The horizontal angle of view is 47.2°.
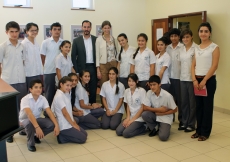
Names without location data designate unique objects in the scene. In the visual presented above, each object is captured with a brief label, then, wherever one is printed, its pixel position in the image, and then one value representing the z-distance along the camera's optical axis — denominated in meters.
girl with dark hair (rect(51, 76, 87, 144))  3.67
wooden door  6.32
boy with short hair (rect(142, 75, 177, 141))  3.80
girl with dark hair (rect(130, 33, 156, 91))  4.30
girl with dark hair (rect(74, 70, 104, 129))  4.29
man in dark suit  4.72
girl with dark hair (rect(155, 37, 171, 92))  4.20
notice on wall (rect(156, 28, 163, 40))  6.50
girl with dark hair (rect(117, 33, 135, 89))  4.52
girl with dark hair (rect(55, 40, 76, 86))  4.29
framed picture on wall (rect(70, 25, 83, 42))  6.23
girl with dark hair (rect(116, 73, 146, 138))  3.90
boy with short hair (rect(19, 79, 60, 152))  3.45
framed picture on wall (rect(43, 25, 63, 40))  5.94
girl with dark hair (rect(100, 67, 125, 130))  4.31
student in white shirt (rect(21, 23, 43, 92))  4.10
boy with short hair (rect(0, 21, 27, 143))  3.77
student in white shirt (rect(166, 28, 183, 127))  4.22
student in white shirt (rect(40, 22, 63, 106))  4.47
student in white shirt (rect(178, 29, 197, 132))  3.90
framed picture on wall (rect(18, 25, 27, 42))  5.71
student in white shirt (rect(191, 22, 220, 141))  3.44
